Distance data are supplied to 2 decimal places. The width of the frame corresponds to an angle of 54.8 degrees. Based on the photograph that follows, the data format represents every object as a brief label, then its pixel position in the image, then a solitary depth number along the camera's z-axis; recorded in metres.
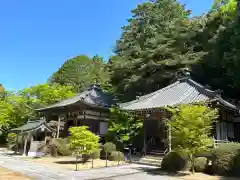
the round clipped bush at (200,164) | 12.75
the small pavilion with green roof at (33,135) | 22.80
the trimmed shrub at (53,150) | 21.26
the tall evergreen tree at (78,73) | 50.19
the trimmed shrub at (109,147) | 18.73
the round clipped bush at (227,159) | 11.31
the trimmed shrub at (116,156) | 17.76
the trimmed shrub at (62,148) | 21.39
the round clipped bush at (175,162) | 13.18
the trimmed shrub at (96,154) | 18.28
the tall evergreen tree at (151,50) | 22.73
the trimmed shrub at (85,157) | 16.72
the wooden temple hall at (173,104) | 16.02
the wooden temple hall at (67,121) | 23.06
